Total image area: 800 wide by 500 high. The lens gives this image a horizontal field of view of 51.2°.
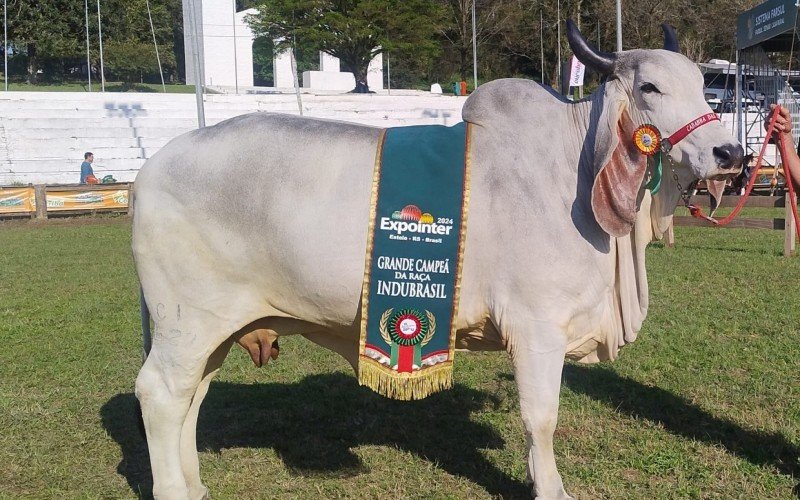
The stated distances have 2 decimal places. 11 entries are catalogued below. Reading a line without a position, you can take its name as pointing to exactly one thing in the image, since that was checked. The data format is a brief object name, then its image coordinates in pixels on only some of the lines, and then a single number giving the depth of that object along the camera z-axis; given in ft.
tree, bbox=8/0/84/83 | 169.27
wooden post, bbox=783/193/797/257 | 39.86
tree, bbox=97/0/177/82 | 177.17
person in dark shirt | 75.97
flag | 59.08
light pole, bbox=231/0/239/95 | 167.60
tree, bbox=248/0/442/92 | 161.17
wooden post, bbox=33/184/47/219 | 68.54
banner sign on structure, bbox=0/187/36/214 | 67.87
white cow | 12.81
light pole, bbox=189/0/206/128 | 59.83
